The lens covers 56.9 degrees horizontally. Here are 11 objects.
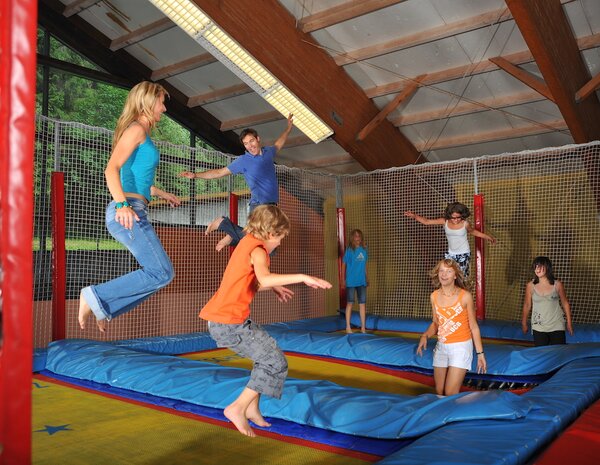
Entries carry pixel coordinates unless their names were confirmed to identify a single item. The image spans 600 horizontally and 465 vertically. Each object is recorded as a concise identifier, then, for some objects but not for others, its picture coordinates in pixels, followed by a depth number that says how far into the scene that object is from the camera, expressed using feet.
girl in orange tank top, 10.24
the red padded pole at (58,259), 13.97
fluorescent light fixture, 16.10
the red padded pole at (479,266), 19.26
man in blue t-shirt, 14.21
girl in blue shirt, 19.25
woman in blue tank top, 8.20
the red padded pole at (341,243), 22.43
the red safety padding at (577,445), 5.60
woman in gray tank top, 13.70
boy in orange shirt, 7.50
